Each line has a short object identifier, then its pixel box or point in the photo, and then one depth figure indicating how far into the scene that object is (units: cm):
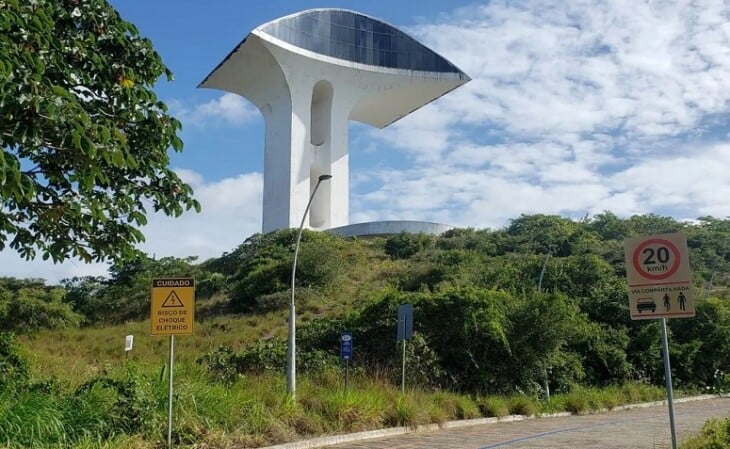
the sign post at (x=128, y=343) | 2370
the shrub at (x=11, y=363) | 1203
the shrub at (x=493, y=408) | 1792
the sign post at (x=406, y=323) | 1741
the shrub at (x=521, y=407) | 1922
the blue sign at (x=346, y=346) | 1662
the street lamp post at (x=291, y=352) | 1490
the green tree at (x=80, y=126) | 603
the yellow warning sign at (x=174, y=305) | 959
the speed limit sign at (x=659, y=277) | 809
